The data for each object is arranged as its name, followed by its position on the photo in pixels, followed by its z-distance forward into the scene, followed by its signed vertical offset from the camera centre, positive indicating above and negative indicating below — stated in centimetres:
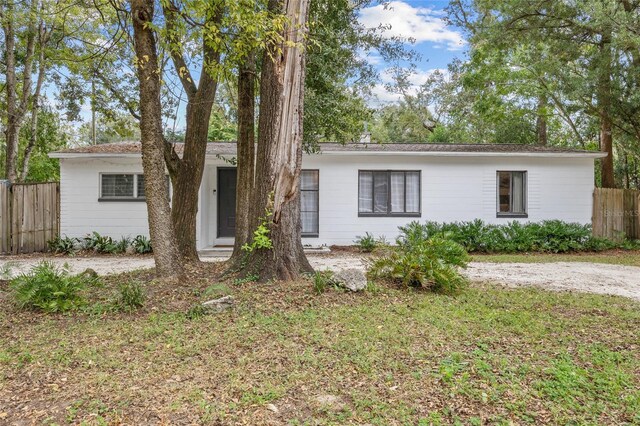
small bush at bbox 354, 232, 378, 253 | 1053 -86
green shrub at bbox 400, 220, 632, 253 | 1054 -64
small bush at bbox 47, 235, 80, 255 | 1027 -90
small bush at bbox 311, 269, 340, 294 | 464 -83
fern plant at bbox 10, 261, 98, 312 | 421 -84
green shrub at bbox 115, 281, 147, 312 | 421 -91
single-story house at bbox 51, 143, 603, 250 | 1093 +64
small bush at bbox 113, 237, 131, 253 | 1028 -90
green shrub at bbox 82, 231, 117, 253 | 1030 -85
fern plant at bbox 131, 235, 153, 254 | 1023 -86
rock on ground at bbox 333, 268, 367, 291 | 480 -81
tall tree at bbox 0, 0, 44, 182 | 1210 +414
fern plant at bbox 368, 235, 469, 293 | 505 -67
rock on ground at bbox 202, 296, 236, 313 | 412 -95
